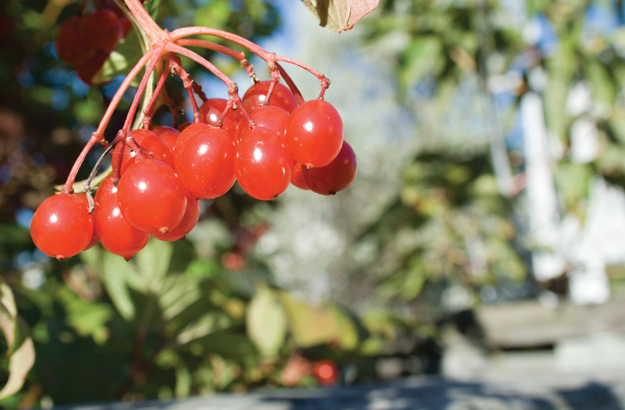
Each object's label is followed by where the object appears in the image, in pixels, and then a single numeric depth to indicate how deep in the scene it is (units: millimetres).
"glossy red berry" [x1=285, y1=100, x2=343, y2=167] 154
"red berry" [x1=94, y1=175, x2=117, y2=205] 161
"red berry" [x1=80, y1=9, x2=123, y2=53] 187
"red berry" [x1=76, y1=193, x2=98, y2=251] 160
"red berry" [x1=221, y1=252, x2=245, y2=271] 747
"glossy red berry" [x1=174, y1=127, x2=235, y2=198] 154
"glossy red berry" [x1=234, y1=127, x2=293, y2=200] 156
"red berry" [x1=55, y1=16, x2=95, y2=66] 189
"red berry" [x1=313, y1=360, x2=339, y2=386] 500
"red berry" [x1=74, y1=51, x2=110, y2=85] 191
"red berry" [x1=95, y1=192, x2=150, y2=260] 158
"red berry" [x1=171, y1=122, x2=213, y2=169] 159
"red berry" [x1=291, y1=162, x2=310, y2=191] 170
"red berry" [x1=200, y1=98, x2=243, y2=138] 166
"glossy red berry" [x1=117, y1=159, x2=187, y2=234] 152
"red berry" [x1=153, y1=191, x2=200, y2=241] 159
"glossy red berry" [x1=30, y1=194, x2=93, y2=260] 156
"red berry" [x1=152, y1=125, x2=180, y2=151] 165
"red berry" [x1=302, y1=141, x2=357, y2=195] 165
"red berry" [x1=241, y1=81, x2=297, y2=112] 168
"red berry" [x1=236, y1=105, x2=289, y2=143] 162
